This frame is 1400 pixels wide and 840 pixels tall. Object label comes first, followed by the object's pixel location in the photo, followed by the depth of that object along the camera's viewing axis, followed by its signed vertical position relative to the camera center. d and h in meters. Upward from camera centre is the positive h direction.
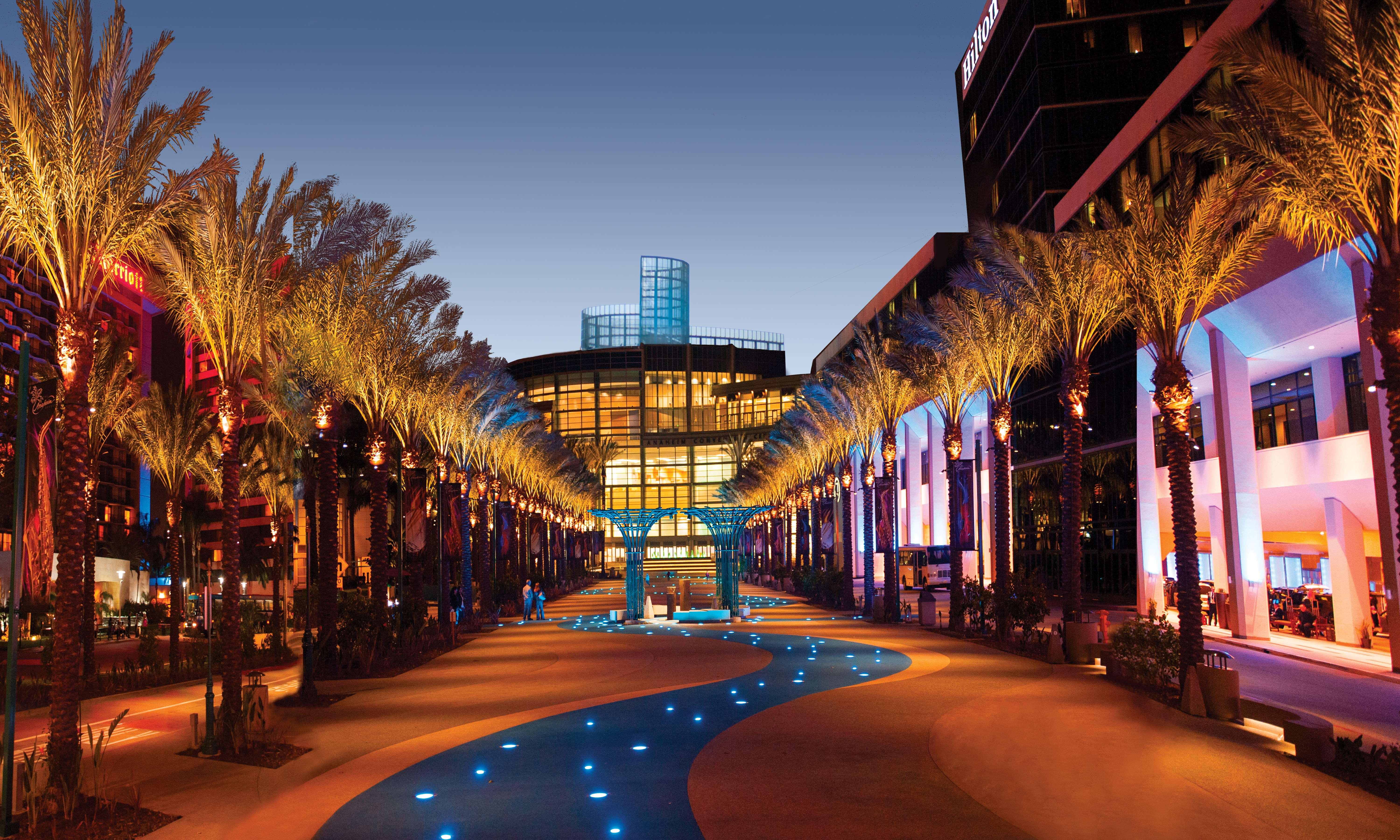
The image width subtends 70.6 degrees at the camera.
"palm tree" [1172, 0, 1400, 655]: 11.60 +4.94
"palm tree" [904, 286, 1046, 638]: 26.58 +5.16
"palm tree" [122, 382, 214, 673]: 28.22 +3.10
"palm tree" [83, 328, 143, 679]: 23.64 +3.71
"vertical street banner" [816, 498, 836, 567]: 43.84 +0.22
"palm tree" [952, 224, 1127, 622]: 22.48 +5.12
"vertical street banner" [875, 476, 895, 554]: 34.81 +0.64
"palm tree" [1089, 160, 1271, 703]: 16.70 +4.38
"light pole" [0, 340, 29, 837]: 9.15 -0.71
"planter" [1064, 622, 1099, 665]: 21.09 -2.41
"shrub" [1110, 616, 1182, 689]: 16.50 -2.10
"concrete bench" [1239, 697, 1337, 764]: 11.23 -2.42
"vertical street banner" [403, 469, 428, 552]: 26.94 +0.71
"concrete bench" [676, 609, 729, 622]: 36.59 -3.00
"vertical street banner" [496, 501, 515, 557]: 41.53 +0.43
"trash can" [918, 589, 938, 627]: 31.56 -2.50
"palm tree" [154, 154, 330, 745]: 14.61 +3.95
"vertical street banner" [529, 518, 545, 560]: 46.75 -0.15
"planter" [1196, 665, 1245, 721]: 14.22 -2.42
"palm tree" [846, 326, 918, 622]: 36.00 +5.21
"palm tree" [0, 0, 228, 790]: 10.84 +4.23
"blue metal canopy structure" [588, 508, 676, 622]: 37.66 -0.01
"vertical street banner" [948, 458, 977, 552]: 29.70 +0.63
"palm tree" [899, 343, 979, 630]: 30.88 +4.64
